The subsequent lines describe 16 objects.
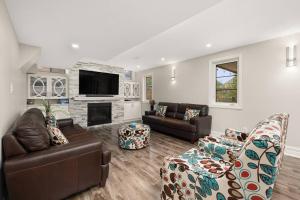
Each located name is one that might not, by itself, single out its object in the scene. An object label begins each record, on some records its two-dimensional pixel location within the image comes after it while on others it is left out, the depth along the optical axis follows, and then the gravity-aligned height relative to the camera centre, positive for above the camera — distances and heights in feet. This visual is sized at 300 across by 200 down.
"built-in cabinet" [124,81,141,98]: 21.88 +1.55
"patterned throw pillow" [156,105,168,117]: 16.56 -1.41
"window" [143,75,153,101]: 21.54 +1.80
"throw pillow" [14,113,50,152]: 4.63 -1.29
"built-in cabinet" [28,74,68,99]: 14.03 +1.27
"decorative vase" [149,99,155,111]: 19.75 -0.70
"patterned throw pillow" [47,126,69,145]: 5.82 -1.64
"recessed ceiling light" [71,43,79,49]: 9.12 +3.54
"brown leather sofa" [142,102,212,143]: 11.87 -2.20
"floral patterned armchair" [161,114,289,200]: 2.69 -1.96
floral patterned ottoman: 10.37 -2.87
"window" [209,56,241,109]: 12.25 +1.58
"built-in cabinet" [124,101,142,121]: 21.35 -1.77
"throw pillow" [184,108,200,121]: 13.39 -1.35
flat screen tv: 16.70 +1.95
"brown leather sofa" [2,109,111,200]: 4.31 -2.29
